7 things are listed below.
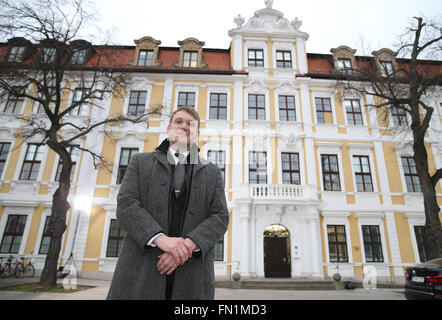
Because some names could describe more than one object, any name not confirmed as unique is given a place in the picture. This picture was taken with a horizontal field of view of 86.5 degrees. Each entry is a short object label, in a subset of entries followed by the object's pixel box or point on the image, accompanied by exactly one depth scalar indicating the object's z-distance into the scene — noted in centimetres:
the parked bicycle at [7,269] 1077
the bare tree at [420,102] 903
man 162
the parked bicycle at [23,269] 1102
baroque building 1244
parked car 481
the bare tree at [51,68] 827
